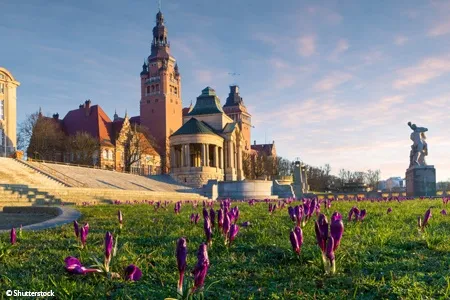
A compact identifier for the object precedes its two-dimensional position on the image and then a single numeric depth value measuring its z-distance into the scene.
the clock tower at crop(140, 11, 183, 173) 99.94
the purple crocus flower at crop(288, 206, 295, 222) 5.67
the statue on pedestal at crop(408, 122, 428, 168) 29.73
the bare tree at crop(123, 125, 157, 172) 74.44
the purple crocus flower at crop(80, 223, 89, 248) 4.74
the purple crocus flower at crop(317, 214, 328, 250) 3.37
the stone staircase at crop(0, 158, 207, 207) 21.13
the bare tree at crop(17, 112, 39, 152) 64.19
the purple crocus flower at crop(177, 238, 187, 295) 2.79
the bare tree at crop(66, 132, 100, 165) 68.56
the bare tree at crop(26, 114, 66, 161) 64.75
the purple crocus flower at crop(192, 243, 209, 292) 2.71
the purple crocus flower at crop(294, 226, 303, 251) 3.76
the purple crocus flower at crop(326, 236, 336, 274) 3.26
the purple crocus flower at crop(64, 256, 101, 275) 3.21
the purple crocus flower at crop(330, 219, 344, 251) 3.20
